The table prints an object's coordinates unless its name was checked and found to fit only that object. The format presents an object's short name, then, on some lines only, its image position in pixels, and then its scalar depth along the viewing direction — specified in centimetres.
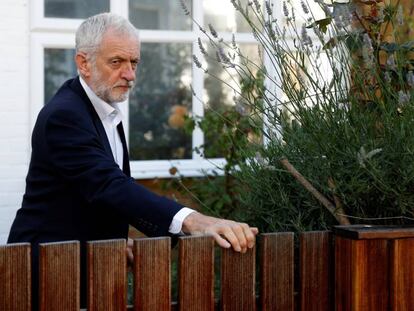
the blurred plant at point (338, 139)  492
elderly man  464
